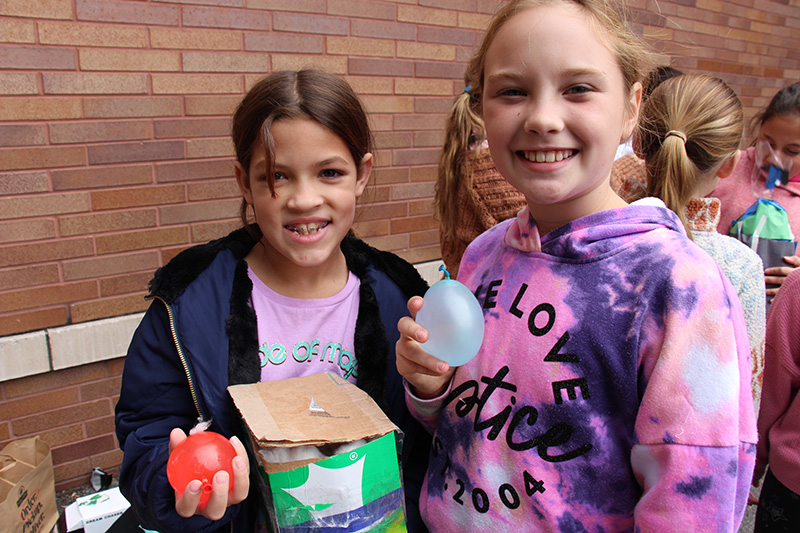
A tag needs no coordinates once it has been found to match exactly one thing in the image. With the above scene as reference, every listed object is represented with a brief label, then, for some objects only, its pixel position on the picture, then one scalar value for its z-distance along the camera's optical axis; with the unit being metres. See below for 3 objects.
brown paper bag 2.27
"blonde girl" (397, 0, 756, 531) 0.98
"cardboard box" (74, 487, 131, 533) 2.55
